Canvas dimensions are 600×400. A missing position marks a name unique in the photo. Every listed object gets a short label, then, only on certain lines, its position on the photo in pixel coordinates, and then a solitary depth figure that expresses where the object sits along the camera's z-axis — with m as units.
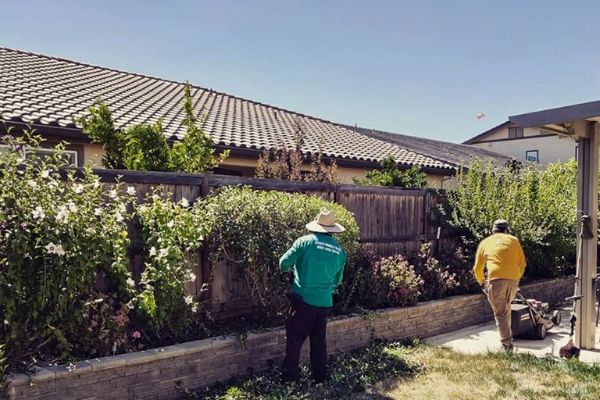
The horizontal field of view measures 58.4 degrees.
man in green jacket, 5.80
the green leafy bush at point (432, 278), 8.96
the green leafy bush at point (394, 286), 8.07
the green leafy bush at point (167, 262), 5.48
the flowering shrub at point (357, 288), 7.79
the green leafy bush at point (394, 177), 11.25
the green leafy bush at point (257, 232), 6.23
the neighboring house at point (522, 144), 33.75
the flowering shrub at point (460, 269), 9.58
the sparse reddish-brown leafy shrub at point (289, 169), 9.62
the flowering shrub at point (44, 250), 4.49
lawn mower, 8.13
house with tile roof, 9.43
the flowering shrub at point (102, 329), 5.01
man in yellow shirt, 7.56
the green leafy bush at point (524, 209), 10.26
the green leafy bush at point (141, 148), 7.09
